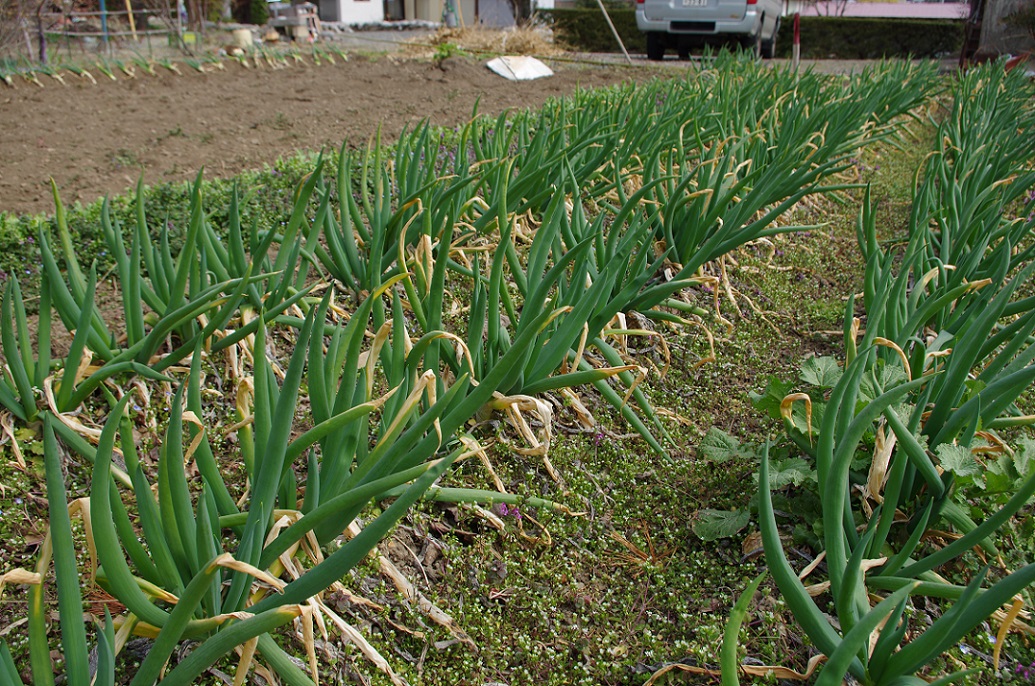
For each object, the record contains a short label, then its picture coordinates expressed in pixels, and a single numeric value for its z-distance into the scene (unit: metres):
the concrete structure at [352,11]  22.00
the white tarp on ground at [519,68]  8.76
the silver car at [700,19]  11.72
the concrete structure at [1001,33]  10.34
